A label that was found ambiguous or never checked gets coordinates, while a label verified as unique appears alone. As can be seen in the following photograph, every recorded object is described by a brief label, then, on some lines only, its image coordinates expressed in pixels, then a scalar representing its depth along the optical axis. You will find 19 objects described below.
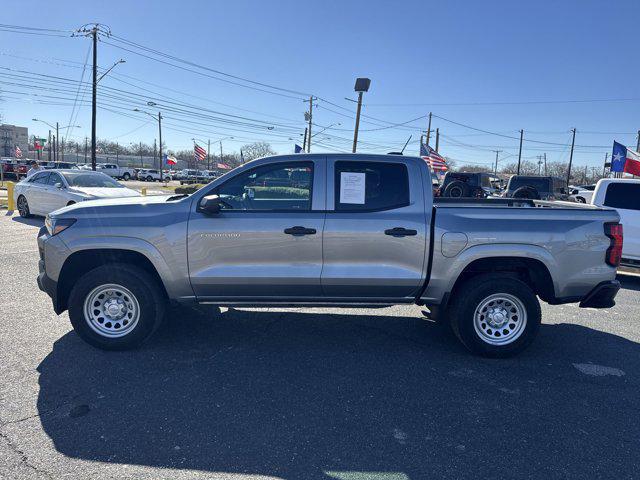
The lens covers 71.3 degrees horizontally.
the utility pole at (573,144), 63.76
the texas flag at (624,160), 15.62
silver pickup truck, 4.17
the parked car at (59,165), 39.88
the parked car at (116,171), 50.84
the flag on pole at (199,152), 42.84
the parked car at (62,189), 12.12
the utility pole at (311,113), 43.46
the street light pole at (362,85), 22.18
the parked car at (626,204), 8.30
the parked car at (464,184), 7.90
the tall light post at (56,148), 78.15
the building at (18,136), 108.11
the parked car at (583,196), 21.17
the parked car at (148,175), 57.53
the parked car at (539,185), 16.23
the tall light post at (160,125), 62.35
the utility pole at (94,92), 27.02
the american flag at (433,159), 27.02
